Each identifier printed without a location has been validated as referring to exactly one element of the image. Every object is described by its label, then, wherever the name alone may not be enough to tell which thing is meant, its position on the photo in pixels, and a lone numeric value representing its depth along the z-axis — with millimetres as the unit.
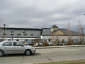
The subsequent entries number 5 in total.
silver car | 7899
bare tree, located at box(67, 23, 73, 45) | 21521
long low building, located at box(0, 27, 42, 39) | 35087
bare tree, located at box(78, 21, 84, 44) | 24495
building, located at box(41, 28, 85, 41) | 29726
